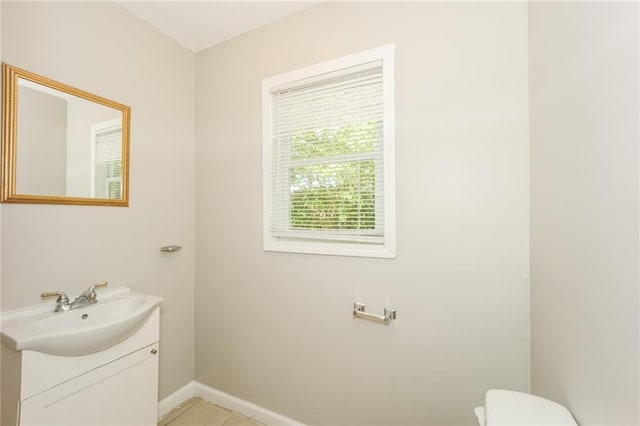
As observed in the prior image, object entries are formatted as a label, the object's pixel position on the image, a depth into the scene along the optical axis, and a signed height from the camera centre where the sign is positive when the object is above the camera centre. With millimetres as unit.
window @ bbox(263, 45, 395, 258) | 1469 +343
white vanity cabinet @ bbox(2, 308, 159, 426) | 1038 -750
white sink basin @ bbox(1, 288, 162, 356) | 1050 -487
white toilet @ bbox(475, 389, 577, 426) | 821 -634
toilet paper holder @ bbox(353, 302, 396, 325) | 1396 -526
